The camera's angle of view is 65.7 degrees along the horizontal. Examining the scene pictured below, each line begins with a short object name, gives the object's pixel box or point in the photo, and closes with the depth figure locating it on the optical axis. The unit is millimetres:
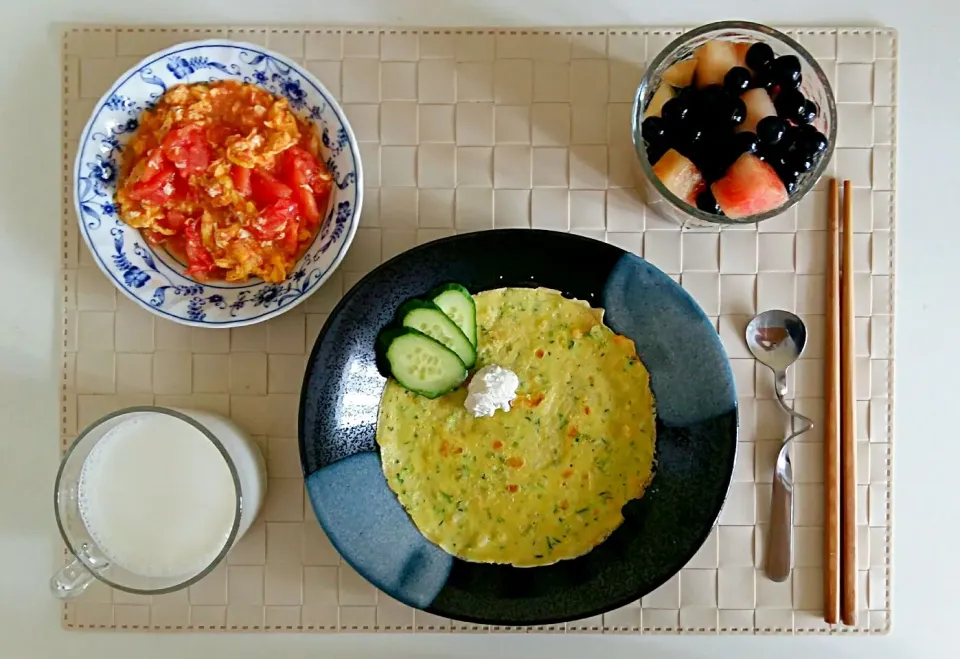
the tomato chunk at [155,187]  370
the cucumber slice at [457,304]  369
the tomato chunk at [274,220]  368
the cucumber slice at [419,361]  365
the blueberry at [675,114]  350
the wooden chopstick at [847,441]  397
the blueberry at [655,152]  358
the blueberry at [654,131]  356
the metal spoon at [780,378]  399
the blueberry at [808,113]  351
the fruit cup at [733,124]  345
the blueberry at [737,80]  348
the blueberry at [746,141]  341
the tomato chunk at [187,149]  368
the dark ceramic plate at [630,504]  364
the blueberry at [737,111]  341
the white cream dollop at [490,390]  369
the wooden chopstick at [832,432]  396
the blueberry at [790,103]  350
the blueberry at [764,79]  354
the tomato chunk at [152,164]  369
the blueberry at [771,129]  339
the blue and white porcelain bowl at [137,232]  374
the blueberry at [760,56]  356
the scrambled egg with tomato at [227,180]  369
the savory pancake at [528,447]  381
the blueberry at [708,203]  356
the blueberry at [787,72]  349
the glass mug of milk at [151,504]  357
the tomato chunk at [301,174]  373
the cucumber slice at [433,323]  364
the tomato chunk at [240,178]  370
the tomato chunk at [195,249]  376
